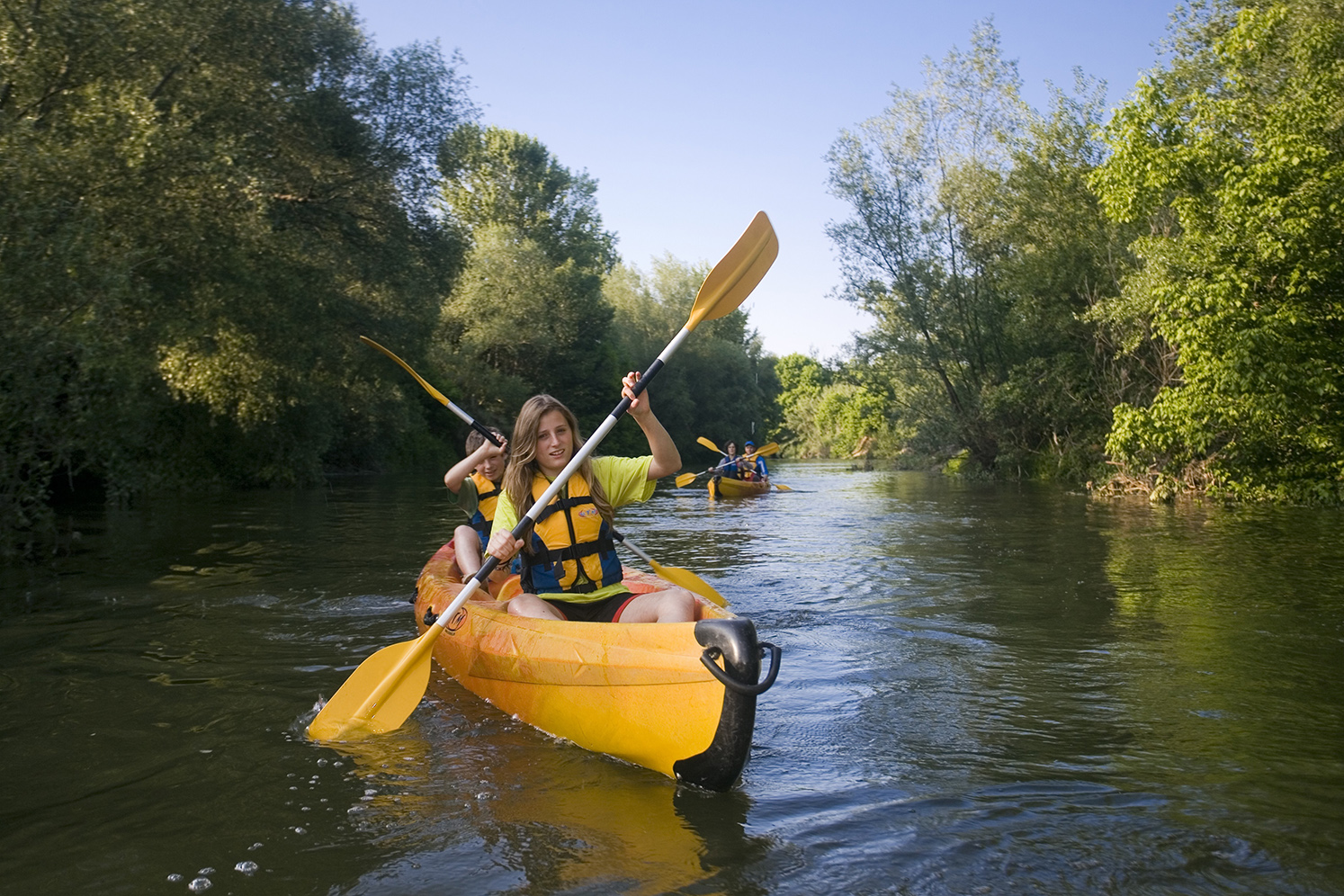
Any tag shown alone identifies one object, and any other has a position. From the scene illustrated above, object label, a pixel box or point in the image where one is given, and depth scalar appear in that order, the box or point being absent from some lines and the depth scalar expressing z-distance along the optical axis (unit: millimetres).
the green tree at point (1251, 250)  10422
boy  5481
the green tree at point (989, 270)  16703
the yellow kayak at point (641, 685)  2887
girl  3893
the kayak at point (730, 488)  15828
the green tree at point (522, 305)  27266
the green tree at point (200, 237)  6906
